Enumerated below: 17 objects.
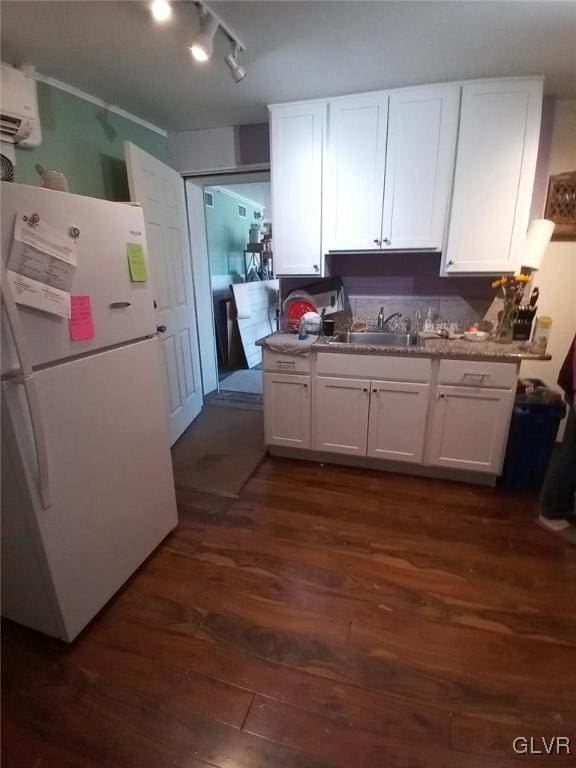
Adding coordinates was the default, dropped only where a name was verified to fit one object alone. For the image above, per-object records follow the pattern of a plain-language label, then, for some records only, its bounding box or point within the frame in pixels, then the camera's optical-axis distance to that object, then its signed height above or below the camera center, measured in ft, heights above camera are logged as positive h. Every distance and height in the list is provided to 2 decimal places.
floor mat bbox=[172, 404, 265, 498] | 8.02 -4.18
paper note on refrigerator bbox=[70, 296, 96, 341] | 4.21 -0.45
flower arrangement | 7.54 -0.58
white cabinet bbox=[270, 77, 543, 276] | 6.82 +2.02
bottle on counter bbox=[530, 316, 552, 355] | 6.98 -1.16
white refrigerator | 3.70 -1.69
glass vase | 7.54 -0.98
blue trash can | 7.14 -3.14
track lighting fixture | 4.74 +3.15
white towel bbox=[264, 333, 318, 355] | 7.81 -1.40
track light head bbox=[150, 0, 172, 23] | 4.41 +3.16
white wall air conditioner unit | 5.67 +2.64
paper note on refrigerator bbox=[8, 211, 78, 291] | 3.56 +0.27
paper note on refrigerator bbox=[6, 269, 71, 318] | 3.57 -0.15
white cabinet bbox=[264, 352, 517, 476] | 7.18 -2.74
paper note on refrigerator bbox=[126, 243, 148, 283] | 5.01 +0.23
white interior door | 7.86 +0.11
